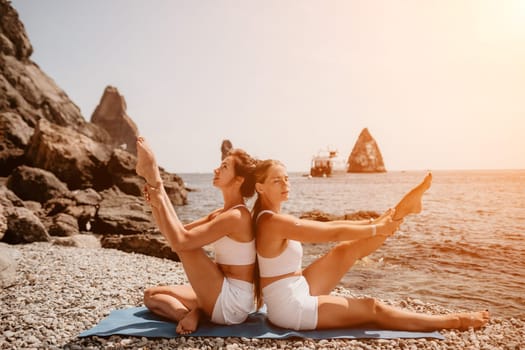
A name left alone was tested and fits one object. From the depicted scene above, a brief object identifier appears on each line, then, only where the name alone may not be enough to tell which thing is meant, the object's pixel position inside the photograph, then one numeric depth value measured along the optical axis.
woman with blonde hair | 4.02
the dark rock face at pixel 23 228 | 10.13
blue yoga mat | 4.15
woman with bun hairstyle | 3.97
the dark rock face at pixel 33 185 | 18.41
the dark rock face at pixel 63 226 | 12.99
